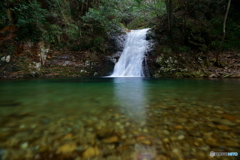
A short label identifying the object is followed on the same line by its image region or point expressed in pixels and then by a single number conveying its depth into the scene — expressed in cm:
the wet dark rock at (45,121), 171
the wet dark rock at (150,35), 1406
